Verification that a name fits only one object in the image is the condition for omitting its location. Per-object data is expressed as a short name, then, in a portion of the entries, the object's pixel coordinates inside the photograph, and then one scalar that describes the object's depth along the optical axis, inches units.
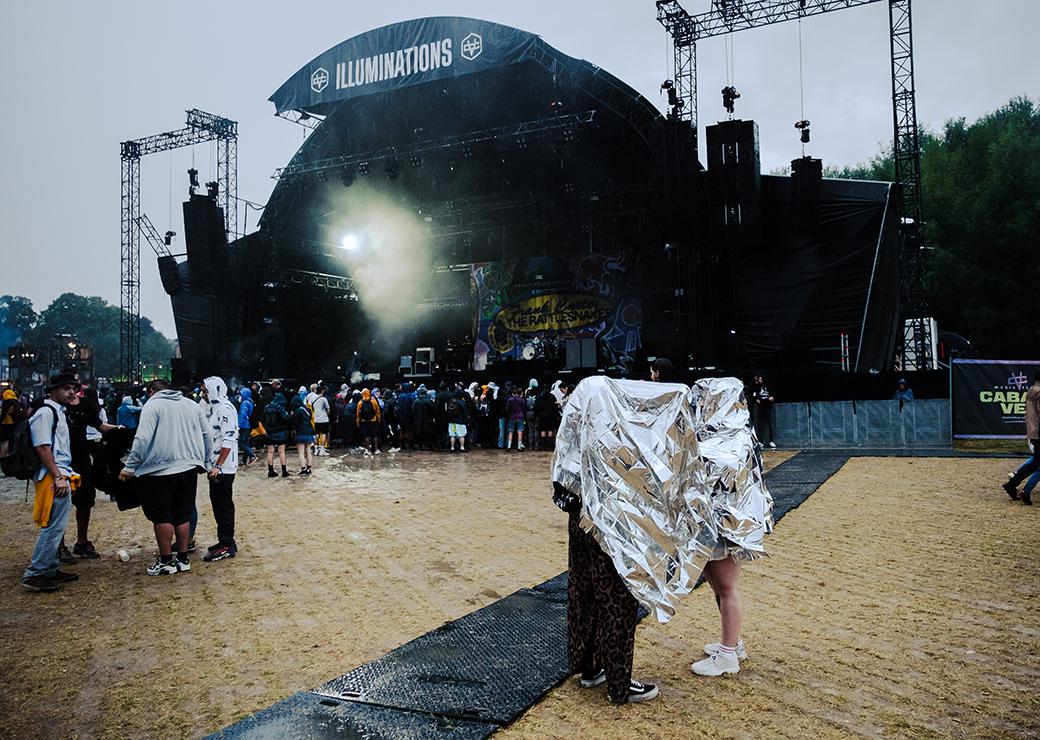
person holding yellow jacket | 209.3
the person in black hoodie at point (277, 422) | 446.6
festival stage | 730.8
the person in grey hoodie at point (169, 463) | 221.5
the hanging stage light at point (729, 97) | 747.4
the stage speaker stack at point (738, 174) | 682.8
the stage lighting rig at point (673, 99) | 729.0
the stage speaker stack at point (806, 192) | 723.4
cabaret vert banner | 559.5
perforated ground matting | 119.9
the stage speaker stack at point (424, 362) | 1005.2
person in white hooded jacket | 245.8
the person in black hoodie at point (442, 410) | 673.6
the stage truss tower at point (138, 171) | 1019.9
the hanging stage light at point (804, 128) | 757.3
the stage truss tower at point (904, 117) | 710.5
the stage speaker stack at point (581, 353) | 781.3
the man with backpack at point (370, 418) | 616.1
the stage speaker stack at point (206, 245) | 904.3
